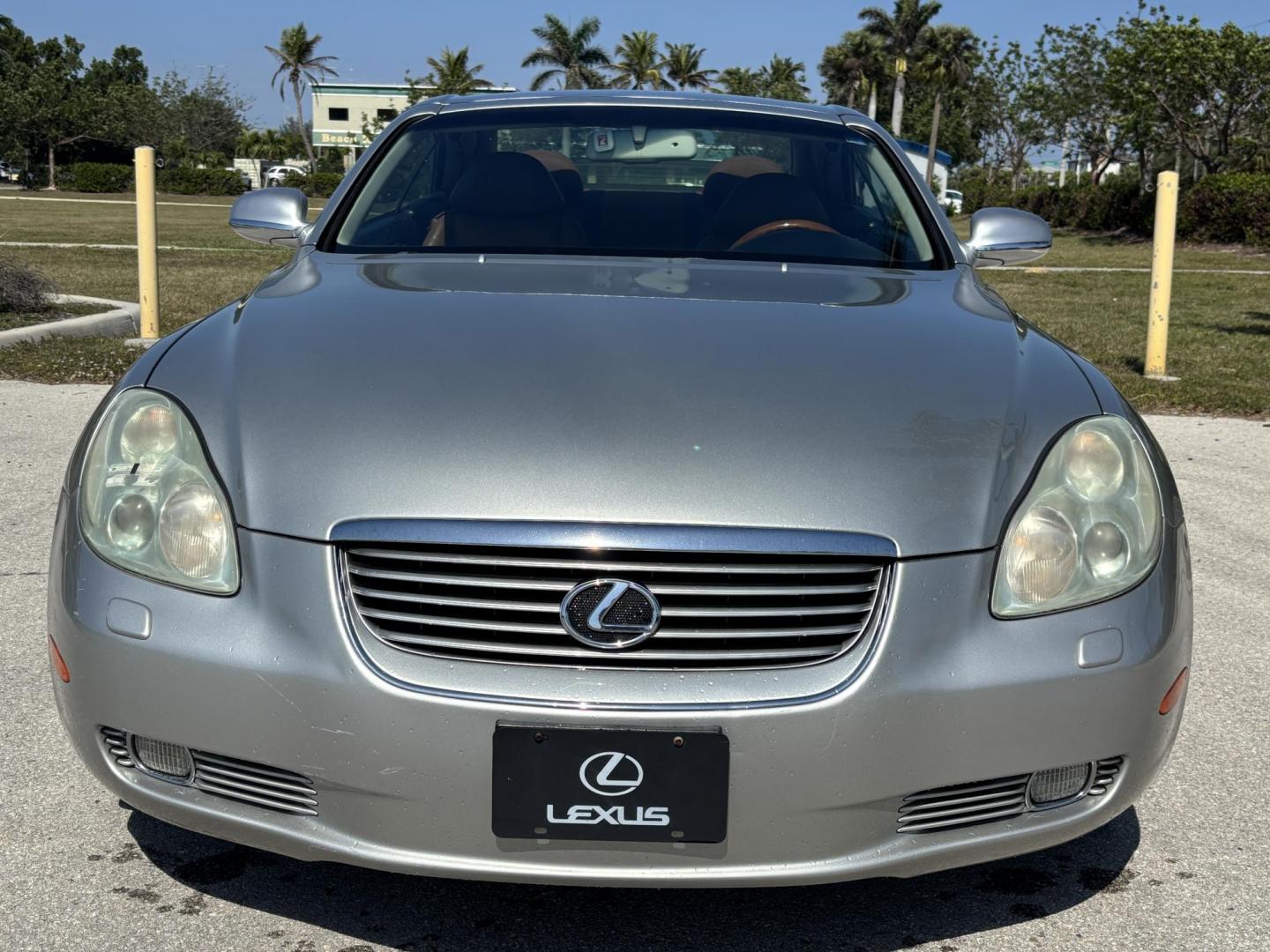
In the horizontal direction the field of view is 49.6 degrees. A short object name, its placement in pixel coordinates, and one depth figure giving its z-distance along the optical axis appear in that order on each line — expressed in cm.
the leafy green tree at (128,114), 7175
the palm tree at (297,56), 8450
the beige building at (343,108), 8850
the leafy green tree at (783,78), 9642
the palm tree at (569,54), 7481
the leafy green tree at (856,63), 7481
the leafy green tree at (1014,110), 5303
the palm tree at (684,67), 8594
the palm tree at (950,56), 6762
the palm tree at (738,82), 9299
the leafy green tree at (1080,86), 4791
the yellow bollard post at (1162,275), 852
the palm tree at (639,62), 8219
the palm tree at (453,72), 7281
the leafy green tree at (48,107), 6638
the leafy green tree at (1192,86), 3212
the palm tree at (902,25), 7094
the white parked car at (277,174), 6611
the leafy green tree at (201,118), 7775
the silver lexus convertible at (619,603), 183
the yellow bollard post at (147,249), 912
